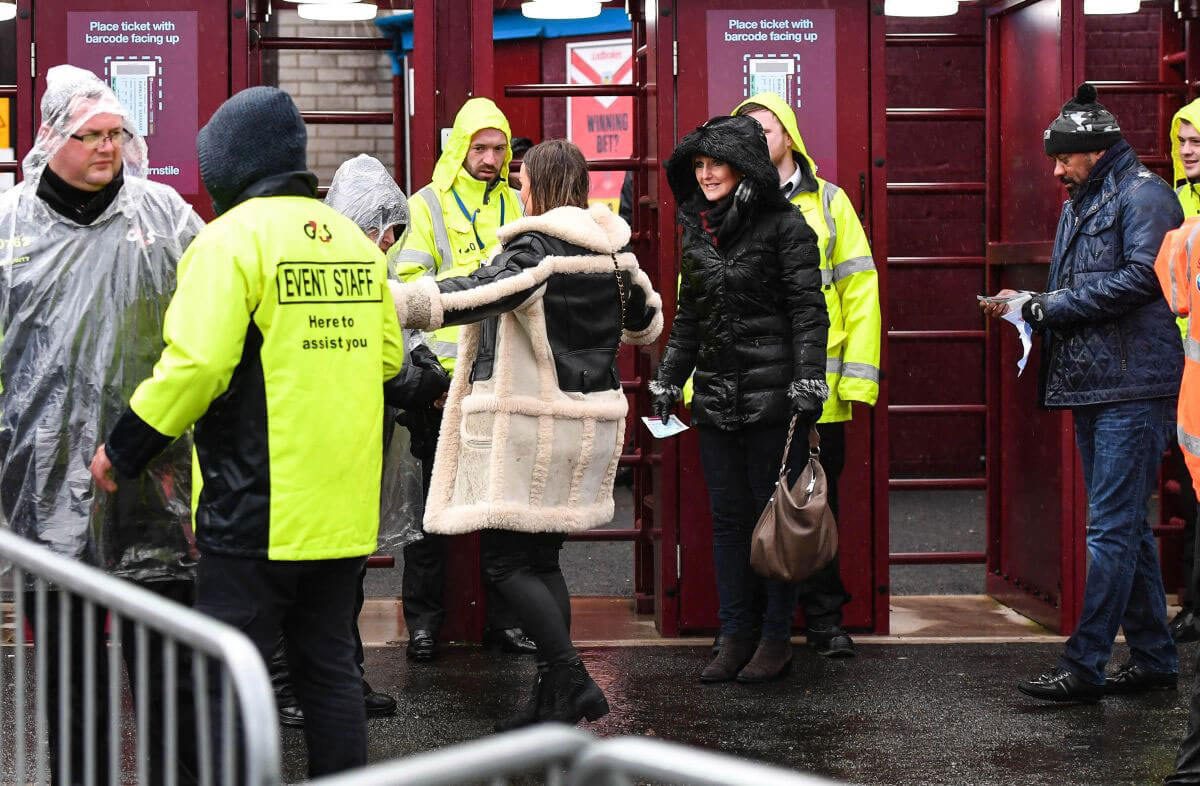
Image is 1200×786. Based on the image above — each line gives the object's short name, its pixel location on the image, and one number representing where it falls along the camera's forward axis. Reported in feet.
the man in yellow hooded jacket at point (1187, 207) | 20.72
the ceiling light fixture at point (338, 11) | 27.67
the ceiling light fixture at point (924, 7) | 25.81
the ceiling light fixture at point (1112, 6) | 26.09
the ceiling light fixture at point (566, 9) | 29.12
